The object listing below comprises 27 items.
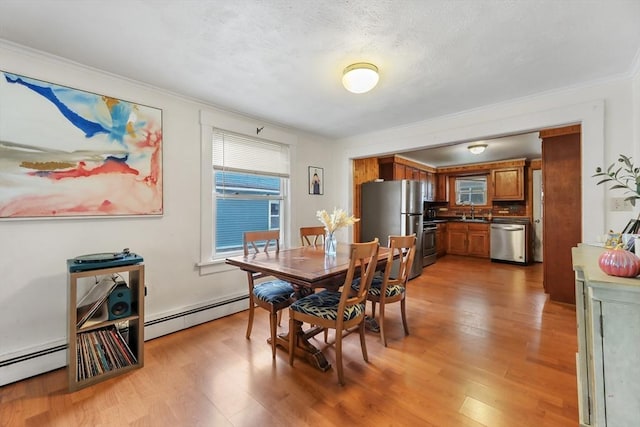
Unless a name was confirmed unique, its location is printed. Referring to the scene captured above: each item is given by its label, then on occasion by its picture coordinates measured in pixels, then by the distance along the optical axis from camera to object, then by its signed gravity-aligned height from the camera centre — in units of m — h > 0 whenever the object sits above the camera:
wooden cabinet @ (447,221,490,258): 6.20 -0.59
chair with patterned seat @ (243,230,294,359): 2.13 -0.68
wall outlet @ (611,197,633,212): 2.17 +0.08
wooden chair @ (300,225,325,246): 3.12 -0.20
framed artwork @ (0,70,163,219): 1.86 +0.49
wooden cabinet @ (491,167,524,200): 5.85 +0.69
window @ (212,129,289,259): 3.04 +0.35
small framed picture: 4.03 +0.53
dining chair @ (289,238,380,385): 1.79 -0.68
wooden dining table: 1.81 -0.40
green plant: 2.19 +0.30
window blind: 3.01 +0.74
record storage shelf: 1.75 -0.79
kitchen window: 6.69 +0.62
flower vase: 2.50 -0.28
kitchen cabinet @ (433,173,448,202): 7.01 +0.69
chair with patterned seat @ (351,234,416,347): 2.29 -0.63
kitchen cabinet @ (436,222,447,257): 6.37 -0.60
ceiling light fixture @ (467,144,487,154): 4.63 +1.18
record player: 1.82 -0.33
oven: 5.18 -0.59
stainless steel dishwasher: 5.50 -0.58
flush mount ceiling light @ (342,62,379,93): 2.00 +1.05
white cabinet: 0.94 -0.48
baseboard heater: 1.82 -1.03
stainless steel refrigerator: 4.26 +0.05
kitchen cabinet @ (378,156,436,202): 4.98 +0.88
